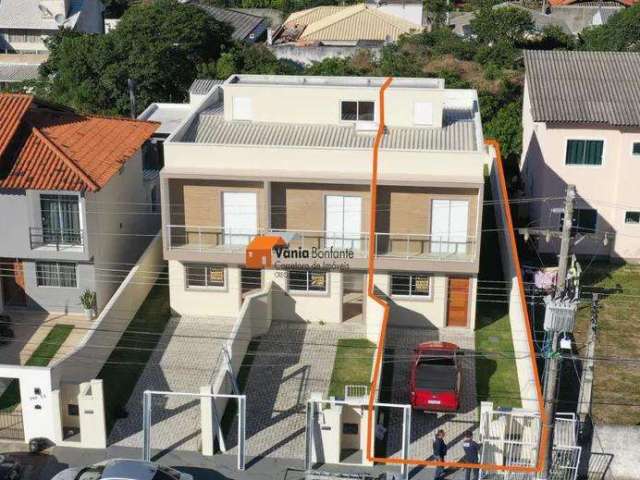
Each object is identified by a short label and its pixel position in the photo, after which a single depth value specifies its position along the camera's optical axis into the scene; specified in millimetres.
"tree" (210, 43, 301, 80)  65688
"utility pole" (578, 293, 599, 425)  28453
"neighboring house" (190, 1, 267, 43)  82562
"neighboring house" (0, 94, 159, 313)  35312
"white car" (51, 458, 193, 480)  26844
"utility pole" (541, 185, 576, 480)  25031
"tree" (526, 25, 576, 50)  73812
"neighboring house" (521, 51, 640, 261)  41906
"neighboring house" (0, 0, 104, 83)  88188
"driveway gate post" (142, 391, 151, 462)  28938
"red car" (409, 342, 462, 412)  31094
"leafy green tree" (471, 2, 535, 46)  71688
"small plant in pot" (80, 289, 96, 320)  36406
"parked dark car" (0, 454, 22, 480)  27672
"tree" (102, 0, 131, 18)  99625
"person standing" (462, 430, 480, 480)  27938
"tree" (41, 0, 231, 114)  61906
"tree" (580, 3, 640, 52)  72562
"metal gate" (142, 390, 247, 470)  28484
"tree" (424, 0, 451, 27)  89481
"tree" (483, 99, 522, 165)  53812
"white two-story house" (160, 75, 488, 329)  35250
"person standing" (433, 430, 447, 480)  28375
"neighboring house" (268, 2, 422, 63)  73669
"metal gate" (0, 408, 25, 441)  30234
